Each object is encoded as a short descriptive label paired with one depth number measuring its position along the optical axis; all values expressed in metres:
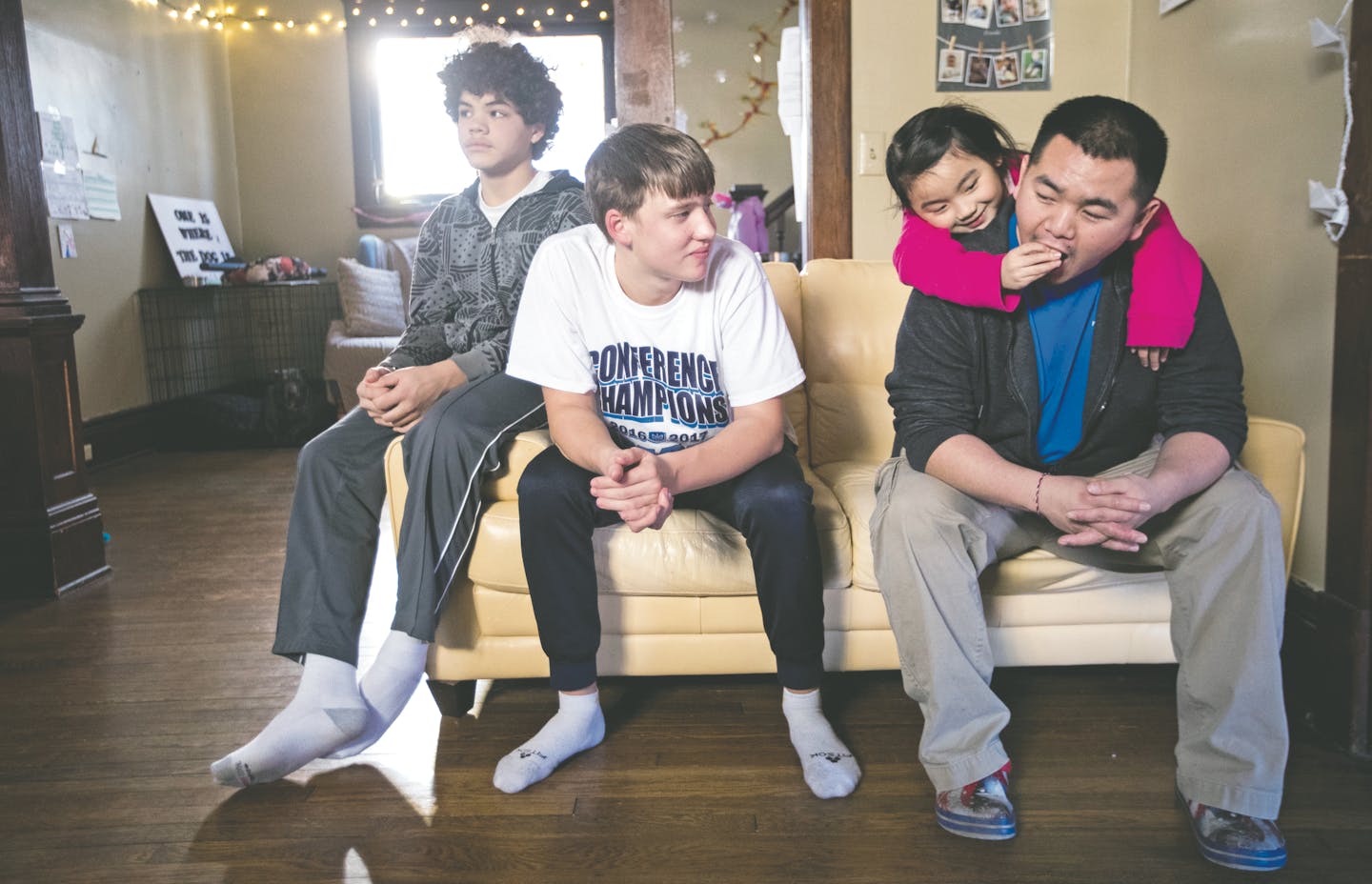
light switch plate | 2.92
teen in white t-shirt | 1.61
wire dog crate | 5.21
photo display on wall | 2.86
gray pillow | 5.36
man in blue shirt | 1.40
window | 6.19
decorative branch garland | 6.51
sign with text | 5.29
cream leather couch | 1.75
